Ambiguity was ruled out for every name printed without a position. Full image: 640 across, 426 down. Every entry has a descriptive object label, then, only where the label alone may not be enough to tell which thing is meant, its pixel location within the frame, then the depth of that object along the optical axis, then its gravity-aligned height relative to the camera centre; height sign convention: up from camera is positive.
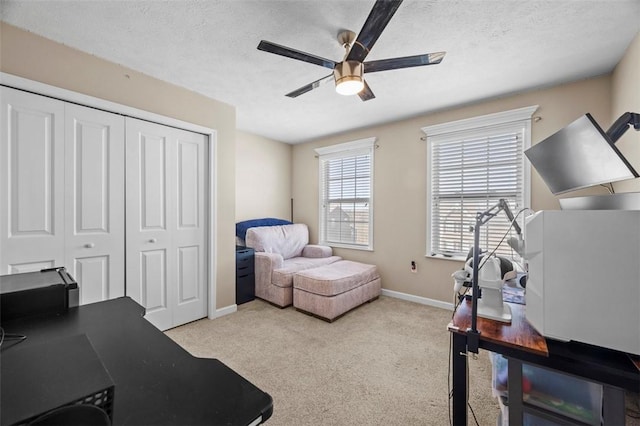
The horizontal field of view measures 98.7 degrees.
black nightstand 3.53 -0.87
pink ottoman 3.02 -0.91
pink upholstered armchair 3.44 -0.68
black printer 1.05 -0.34
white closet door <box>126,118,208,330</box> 2.55 -0.11
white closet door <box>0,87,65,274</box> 1.92 +0.21
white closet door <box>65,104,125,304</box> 2.19 +0.07
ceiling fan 1.60 +0.98
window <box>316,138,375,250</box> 4.18 +0.28
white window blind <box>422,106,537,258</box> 2.98 +0.42
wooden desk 0.90 -0.52
